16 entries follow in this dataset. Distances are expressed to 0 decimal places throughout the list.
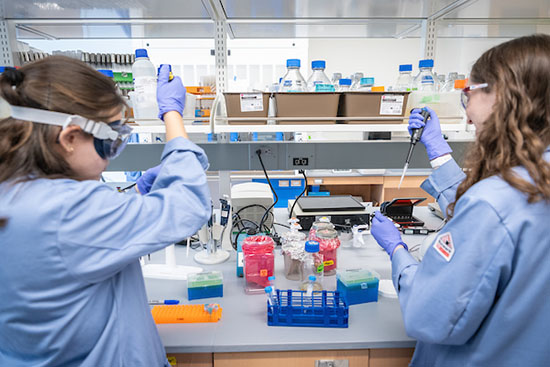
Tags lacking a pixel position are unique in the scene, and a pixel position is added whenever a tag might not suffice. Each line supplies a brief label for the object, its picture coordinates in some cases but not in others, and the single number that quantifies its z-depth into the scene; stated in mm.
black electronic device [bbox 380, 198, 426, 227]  1778
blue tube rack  962
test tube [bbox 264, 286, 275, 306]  996
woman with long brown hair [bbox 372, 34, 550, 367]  611
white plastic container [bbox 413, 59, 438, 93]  1327
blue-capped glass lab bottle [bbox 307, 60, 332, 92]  1364
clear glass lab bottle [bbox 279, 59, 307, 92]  1368
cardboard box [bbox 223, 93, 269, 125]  1255
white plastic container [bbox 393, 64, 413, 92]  1397
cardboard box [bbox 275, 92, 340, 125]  1251
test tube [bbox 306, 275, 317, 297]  1023
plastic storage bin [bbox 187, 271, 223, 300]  1116
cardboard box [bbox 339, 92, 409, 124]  1257
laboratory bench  907
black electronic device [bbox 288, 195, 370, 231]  1628
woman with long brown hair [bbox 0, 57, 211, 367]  607
